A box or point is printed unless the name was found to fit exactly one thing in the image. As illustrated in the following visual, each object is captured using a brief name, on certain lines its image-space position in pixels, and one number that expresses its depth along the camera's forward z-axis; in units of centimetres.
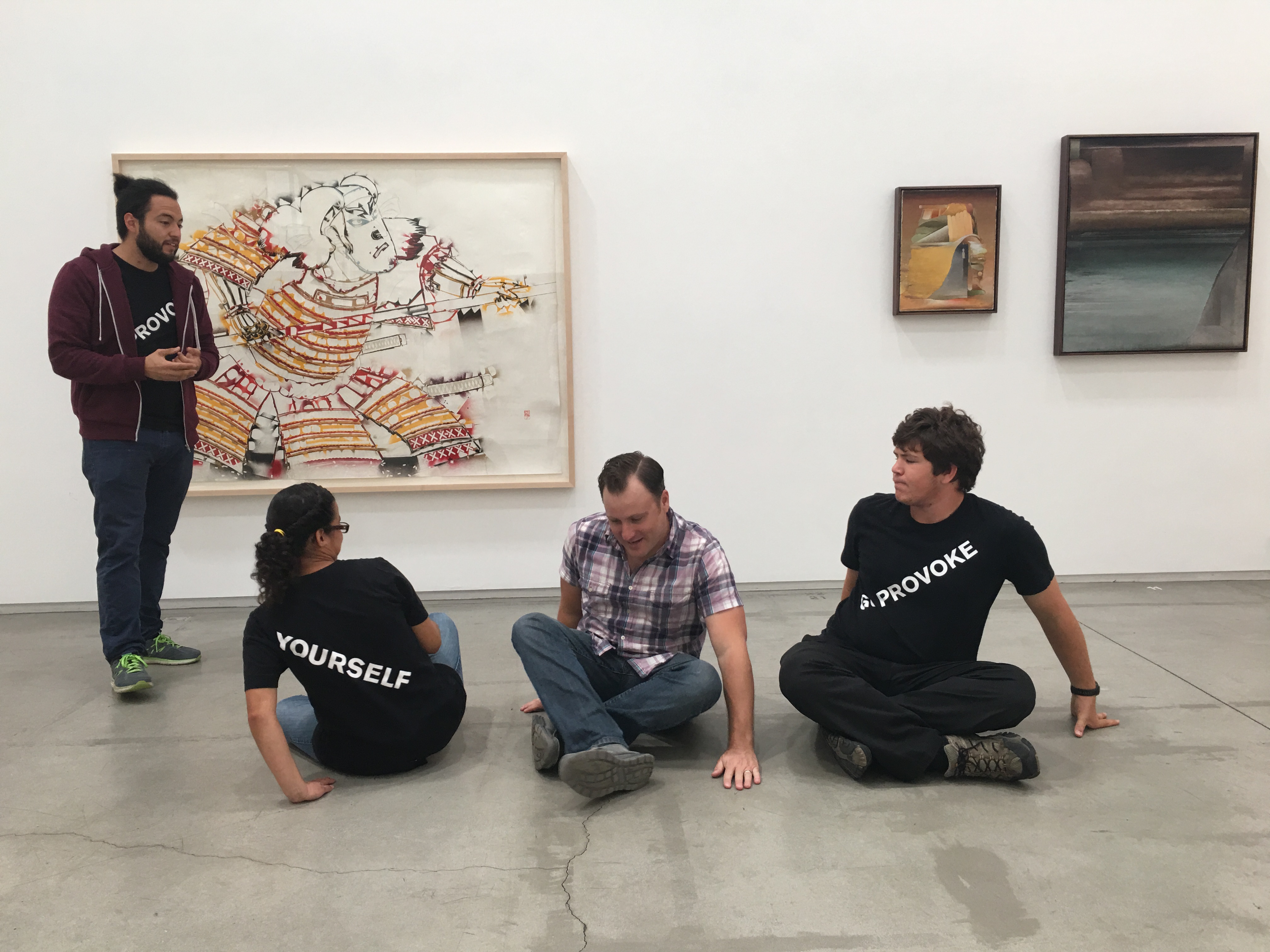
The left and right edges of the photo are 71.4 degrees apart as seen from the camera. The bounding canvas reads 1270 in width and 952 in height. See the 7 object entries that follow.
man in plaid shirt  215
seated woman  206
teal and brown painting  394
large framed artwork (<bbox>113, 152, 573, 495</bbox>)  382
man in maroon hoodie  291
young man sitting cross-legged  218
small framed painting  393
